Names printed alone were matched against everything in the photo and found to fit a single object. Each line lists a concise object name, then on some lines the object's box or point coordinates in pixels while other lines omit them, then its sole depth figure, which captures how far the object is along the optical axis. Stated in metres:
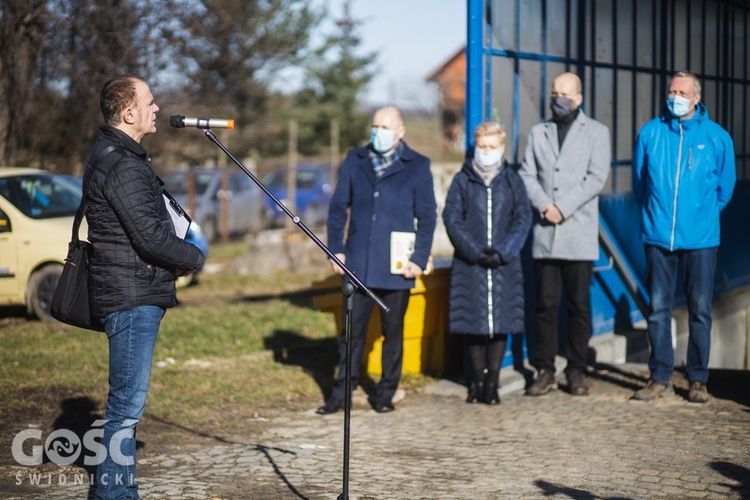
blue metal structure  7.45
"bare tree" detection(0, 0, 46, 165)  11.29
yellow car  10.26
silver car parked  20.55
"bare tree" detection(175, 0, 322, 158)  15.30
